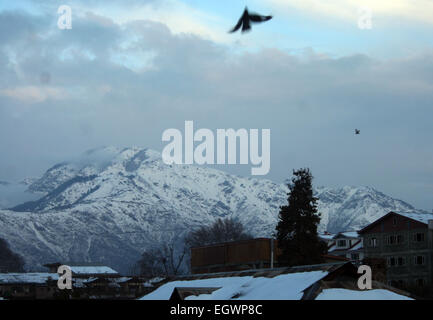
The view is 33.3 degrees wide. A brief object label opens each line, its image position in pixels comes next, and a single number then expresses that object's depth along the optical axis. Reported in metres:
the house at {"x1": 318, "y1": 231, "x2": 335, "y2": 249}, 168.36
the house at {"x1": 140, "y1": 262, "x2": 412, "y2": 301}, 39.06
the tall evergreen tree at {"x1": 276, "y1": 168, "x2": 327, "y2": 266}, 79.25
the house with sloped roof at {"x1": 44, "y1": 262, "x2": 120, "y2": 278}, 193.50
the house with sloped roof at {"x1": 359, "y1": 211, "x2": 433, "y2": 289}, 104.25
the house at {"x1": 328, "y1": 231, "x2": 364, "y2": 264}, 151.00
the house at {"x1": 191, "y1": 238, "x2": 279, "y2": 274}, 91.19
